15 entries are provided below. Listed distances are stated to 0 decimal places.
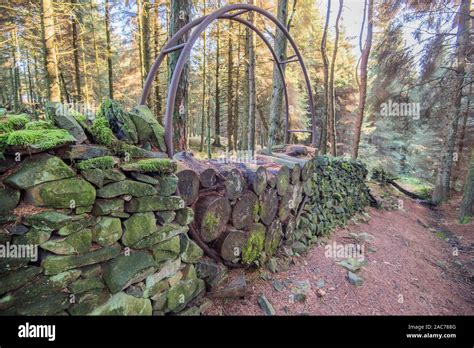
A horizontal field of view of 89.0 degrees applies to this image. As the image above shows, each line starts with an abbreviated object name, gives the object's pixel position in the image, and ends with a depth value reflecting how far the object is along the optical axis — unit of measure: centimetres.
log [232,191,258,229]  309
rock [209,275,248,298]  279
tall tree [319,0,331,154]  1051
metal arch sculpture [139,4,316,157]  256
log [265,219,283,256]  365
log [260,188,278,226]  349
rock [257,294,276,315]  283
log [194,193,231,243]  271
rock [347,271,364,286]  372
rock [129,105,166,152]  241
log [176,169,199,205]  254
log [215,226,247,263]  292
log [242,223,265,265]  321
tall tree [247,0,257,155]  813
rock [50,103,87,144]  180
